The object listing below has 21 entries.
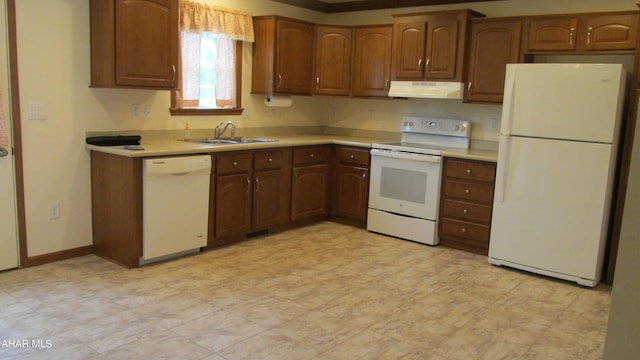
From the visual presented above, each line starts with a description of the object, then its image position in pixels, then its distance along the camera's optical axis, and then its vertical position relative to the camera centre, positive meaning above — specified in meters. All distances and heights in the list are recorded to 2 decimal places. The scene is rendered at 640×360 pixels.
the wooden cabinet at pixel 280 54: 5.43 +0.52
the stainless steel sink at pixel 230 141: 4.89 -0.35
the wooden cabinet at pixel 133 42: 4.01 +0.43
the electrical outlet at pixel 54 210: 4.14 -0.87
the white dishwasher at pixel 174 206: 4.04 -0.81
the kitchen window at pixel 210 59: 4.92 +0.41
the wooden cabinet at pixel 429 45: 5.05 +0.63
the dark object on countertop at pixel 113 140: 4.21 -0.33
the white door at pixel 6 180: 3.74 -0.62
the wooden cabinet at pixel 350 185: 5.57 -0.80
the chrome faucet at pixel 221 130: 5.20 -0.27
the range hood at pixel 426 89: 5.10 +0.21
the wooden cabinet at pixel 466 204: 4.74 -0.81
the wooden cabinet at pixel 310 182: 5.42 -0.78
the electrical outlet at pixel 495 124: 5.25 -0.09
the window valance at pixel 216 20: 4.86 +0.76
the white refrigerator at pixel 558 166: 3.94 -0.37
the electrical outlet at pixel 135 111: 4.57 -0.10
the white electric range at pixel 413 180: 5.05 -0.66
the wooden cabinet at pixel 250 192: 4.66 -0.80
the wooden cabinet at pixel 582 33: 4.27 +0.69
